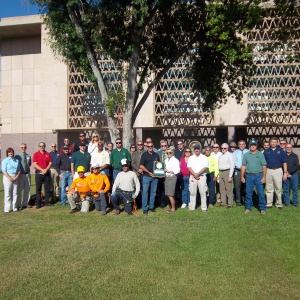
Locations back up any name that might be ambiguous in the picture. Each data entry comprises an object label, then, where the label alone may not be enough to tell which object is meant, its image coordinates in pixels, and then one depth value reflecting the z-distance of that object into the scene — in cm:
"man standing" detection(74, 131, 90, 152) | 1185
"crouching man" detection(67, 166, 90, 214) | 1078
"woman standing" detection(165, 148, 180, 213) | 1066
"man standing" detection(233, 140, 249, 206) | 1121
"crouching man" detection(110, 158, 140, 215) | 1041
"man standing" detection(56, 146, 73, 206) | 1188
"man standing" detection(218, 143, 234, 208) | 1097
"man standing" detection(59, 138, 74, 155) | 1223
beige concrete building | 2480
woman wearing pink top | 1124
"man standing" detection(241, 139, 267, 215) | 1022
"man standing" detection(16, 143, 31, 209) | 1142
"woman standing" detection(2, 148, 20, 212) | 1097
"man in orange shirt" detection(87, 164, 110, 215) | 1077
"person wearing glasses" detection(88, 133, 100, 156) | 1195
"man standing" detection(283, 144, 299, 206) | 1095
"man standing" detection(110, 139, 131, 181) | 1109
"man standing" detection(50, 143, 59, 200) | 1252
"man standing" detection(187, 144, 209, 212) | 1063
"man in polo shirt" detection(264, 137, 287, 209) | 1071
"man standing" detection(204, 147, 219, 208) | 1132
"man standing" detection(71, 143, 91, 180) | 1141
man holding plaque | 1077
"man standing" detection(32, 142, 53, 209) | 1160
